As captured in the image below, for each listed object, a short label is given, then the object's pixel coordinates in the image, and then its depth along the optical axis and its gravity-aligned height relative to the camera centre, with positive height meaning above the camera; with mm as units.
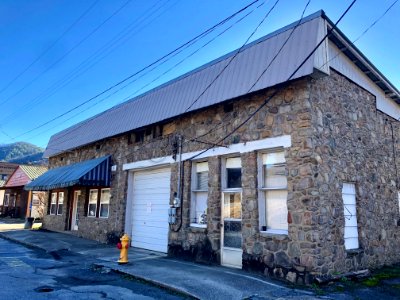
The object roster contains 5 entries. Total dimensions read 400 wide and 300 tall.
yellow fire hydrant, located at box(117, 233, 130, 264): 8859 -1393
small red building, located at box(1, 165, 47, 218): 30500 +706
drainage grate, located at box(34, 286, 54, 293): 6340 -1814
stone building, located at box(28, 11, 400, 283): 7457 +1152
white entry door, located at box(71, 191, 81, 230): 17786 -719
